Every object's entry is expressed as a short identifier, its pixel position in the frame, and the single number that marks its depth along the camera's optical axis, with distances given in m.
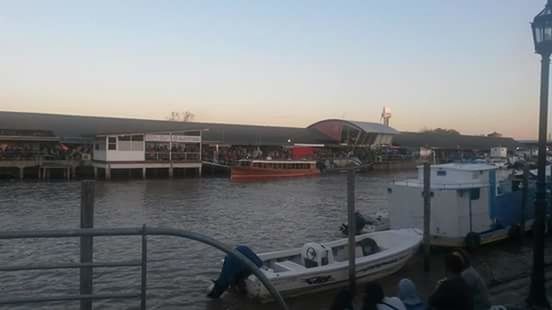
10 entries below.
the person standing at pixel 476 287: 6.95
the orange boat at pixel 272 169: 53.38
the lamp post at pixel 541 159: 8.19
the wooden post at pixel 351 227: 12.34
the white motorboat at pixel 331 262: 12.34
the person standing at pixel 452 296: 6.10
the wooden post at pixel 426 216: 14.91
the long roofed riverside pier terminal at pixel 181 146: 49.38
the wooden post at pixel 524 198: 18.83
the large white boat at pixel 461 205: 17.41
